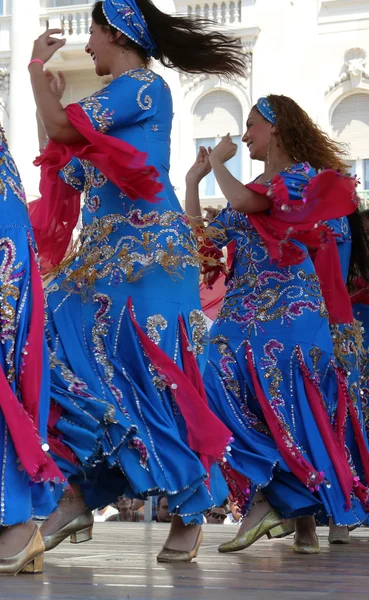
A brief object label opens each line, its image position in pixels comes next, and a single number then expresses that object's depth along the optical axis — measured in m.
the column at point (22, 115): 18.91
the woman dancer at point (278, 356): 4.12
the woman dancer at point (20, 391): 2.63
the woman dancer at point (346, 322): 4.72
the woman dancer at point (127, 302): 3.17
